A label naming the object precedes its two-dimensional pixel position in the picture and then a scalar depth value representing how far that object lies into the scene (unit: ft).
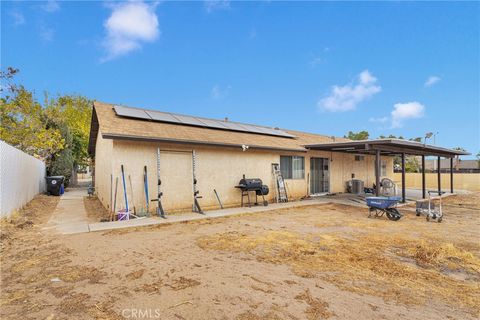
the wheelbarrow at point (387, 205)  26.66
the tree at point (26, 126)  41.93
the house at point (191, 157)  25.76
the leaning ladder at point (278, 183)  37.99
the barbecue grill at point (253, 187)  32.50
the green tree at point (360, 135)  132.06
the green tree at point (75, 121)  58.39
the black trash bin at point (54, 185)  47.32
